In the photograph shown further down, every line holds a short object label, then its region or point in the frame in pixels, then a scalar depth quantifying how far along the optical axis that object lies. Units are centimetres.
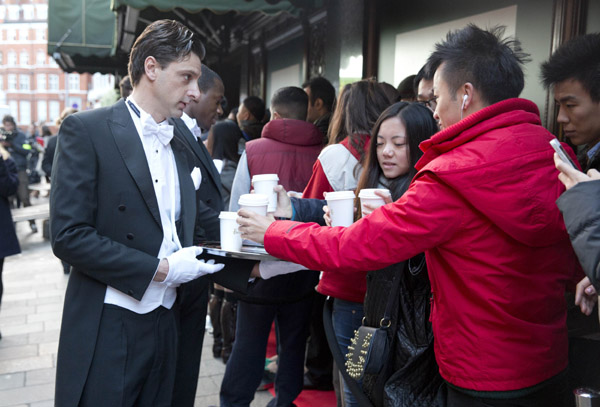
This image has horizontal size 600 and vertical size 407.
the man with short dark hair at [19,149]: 1241
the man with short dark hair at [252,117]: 546
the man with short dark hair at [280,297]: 351
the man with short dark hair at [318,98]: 476
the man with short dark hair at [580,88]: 248
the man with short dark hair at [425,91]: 312
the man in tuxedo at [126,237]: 207
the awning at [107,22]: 529
